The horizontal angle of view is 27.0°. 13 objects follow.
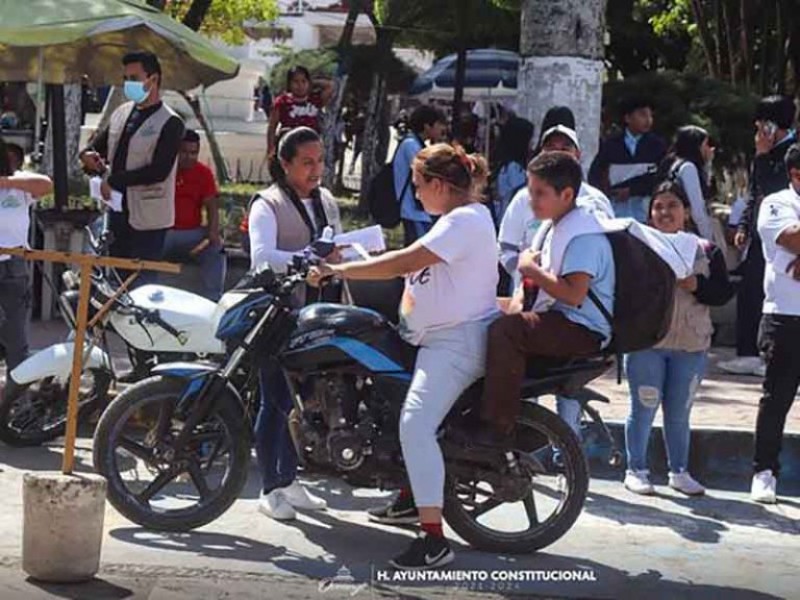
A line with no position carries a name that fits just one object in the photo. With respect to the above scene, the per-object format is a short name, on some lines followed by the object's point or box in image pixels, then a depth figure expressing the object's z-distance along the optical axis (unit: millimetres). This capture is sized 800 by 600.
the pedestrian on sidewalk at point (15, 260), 8961
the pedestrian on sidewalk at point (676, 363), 8562
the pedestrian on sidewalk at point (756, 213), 11109
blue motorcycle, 7105
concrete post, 6445
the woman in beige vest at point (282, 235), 7672
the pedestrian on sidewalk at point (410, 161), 9922
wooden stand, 6641
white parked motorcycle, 8562
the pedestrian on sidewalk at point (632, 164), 10797
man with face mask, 9602
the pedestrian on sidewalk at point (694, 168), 9758
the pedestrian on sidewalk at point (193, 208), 11312
